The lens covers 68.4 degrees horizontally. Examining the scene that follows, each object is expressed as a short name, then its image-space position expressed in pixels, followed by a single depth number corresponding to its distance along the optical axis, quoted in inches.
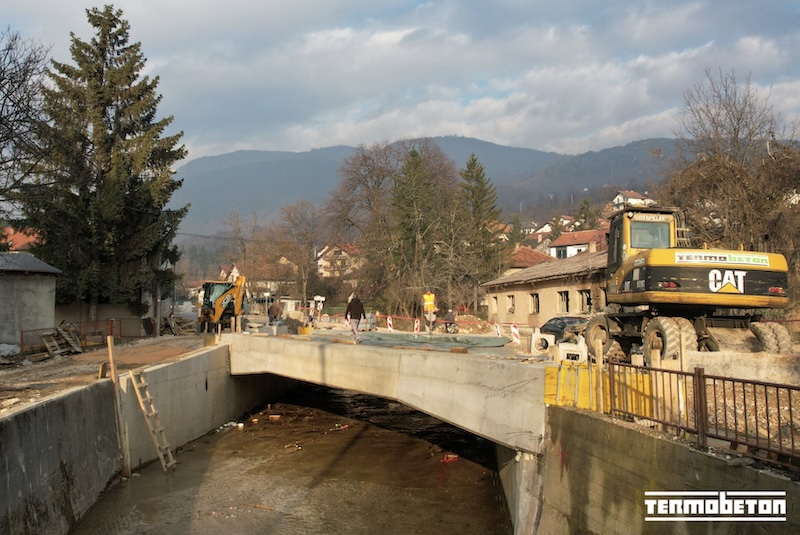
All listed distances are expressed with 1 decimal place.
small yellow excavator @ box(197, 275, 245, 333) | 1176.2
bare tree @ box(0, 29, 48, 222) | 555.5
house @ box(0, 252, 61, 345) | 949.2
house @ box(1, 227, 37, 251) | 1731.3
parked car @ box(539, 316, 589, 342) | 911.0
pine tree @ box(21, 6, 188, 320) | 1157.7
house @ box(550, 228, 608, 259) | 3533.5
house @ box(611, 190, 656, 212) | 4603.8
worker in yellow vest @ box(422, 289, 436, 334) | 1175.0
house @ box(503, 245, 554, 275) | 2193.7
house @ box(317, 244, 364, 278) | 2297.0
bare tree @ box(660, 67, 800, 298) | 944.9
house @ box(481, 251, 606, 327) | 1160.8
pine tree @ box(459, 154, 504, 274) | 2240.4
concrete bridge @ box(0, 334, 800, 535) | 287.9
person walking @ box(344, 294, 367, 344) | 693.9
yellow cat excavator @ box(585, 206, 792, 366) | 454.0
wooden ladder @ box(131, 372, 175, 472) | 585.6
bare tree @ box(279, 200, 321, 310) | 2723.9
